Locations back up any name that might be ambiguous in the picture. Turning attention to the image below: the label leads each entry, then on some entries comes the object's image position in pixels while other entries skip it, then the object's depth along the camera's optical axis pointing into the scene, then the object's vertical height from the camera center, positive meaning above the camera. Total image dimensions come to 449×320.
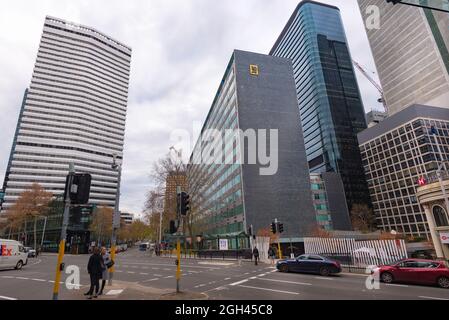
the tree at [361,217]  86.19 +5.83
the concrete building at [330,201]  87.50 +11.97
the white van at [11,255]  20.71 -0.13
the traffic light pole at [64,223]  7.05 +0.72
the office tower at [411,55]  87.47 +63.66
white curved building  120.69 +68.29
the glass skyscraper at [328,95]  104.62 +62.20
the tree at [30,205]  53.06 +9.46
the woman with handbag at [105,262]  11.00 -0.61
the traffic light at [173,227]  11.38 +0.78
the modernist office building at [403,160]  70.76 +20.36
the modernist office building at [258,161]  58.44 +19.37
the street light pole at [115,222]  12.63 +1.28
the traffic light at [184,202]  11.95 +1.89
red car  12.88 -2.03
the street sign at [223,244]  35.83 -0.23
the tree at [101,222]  67.04 +6.73
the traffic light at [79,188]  7.67 +1.78
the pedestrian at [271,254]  29.19 -1.56
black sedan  16.81 -1.79
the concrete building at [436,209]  26.17 +2.21
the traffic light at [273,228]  25.03 +1.08
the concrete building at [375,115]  128.75 +57.86
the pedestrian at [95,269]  9.83 -0.75
